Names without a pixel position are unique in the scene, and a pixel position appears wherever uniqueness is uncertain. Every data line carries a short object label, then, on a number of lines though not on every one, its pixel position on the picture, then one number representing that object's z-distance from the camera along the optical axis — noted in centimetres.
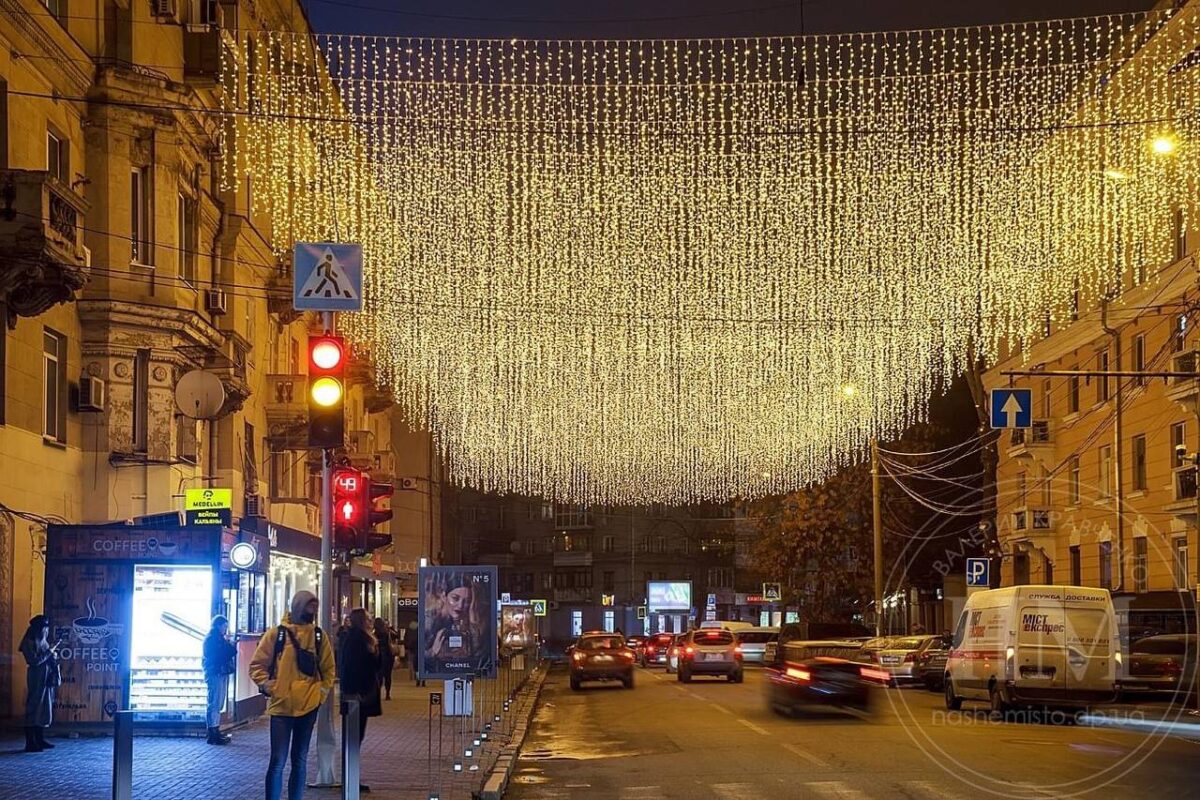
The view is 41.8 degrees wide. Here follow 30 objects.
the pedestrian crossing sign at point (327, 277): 1596
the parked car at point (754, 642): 6144
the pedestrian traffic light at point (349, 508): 1758
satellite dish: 2891
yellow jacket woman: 1316
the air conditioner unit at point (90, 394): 2781
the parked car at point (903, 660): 4178
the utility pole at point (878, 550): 5291
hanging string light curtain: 2547
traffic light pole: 1573
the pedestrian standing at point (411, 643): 4381
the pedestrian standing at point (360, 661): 1806
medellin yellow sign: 2722
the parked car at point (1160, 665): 3322
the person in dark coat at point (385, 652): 2112
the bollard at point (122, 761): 1026
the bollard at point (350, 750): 1252
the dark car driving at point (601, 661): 4325
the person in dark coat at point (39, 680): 2045
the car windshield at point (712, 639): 4569
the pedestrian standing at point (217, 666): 2188
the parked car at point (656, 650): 6594
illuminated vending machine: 2220
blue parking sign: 4300
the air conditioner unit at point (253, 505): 3541
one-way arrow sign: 3256
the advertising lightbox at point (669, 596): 8050
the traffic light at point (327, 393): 1572
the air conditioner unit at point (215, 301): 3241
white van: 2745
